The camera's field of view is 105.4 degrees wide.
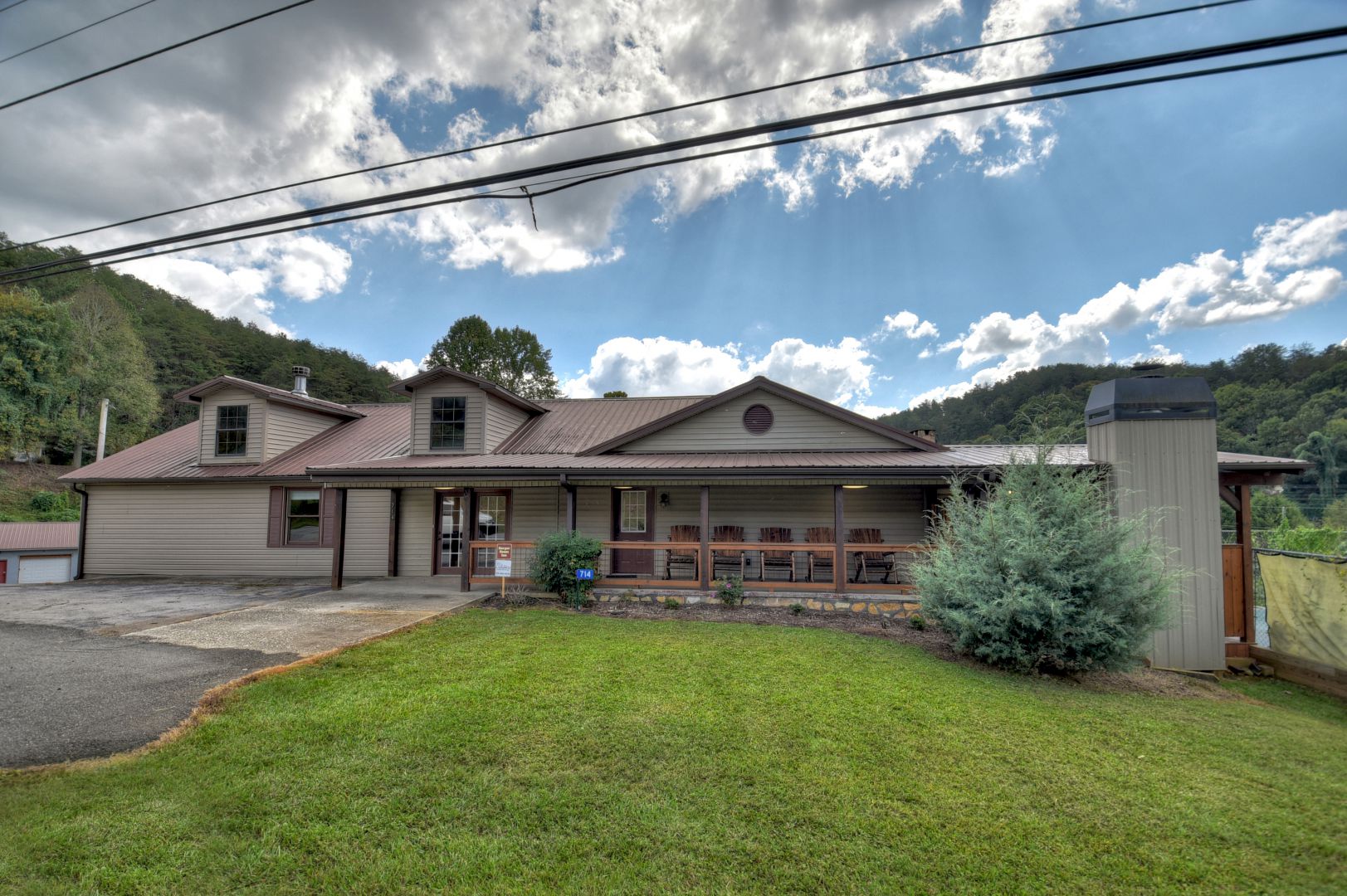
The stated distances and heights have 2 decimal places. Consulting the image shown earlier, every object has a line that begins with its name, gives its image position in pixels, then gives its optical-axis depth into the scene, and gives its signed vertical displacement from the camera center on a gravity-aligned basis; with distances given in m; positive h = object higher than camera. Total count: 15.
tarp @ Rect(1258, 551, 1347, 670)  5.83 -1.35
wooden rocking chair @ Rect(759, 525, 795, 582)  10.98 -1.40
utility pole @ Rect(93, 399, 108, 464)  26.48 +3.17
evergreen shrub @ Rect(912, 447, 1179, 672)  5.53 -1.01
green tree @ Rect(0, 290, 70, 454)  25.16 +5.76
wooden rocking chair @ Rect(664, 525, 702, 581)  10.52 -1.43
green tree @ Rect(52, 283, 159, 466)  28.80 +6.09
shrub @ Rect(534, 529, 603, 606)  8.95 -1.32
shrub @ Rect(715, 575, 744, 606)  8.81 -1.78
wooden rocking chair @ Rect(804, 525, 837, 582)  10.91 -1.10
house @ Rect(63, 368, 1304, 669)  9.58 -0.01
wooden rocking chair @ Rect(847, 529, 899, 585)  9.73 -1.35
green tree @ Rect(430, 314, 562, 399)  33.69 +8.78
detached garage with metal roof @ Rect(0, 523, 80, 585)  18.72 -2.61
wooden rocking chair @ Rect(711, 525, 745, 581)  10.65 -1.55
